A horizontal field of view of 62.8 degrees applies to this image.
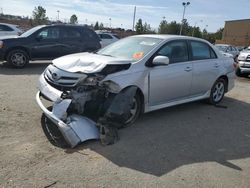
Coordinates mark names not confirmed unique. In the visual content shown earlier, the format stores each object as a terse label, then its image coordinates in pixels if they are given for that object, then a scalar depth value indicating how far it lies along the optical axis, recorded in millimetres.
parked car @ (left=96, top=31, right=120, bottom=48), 12972
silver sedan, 3231
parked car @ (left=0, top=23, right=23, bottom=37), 10883
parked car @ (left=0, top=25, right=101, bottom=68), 7455
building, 44751
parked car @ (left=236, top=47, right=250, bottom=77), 9139
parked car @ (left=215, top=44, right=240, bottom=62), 14241
